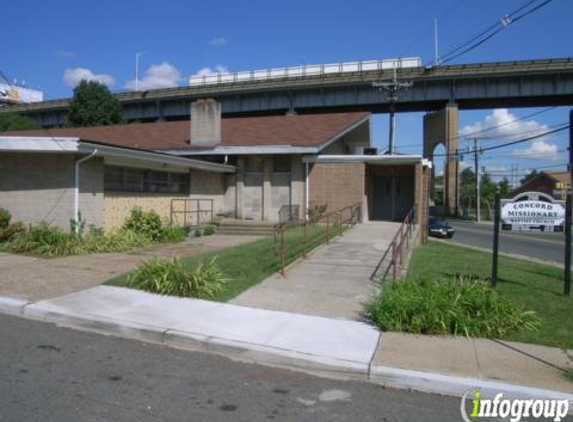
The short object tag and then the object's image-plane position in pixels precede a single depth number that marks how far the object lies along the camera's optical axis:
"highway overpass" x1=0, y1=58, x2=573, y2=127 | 48.88
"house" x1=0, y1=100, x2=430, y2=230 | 14.07
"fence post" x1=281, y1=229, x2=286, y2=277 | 10.38
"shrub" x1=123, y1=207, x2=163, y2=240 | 15.72
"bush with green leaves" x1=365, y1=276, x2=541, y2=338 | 6.71
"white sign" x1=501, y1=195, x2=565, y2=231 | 9.70
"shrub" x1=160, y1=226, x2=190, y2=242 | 16.18
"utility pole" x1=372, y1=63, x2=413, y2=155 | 38.62
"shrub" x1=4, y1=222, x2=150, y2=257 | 12.76
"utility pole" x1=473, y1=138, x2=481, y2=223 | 58.01
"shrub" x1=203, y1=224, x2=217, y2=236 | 18.67
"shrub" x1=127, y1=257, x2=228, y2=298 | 8.53
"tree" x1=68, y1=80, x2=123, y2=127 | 56.44
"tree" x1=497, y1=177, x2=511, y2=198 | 83.81
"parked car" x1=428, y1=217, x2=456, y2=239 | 24.75
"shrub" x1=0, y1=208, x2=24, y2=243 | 13.58
